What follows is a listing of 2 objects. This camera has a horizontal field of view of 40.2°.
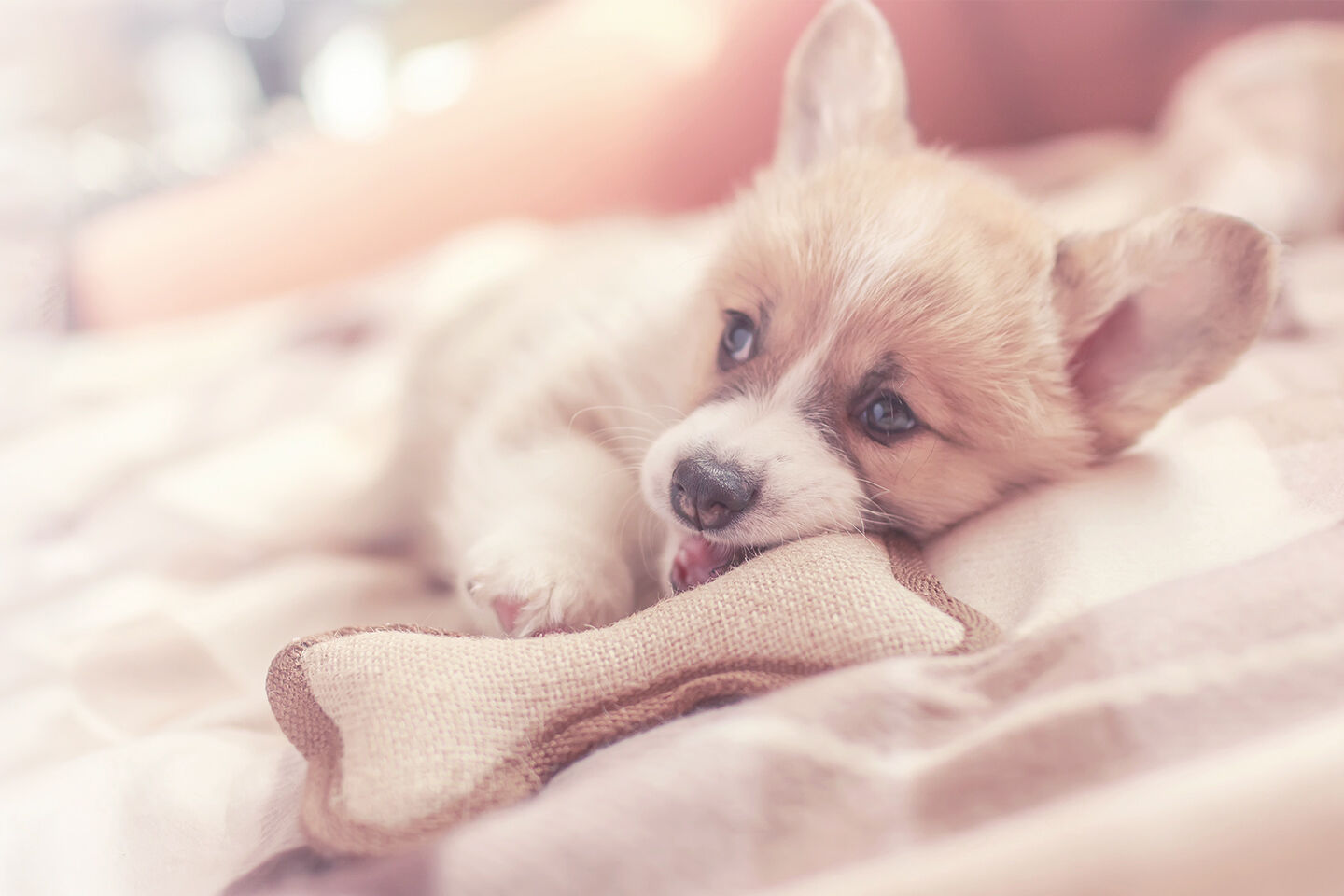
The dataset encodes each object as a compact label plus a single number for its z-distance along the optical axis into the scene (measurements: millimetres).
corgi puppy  431
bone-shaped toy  373
